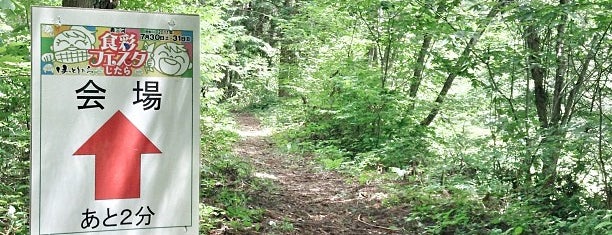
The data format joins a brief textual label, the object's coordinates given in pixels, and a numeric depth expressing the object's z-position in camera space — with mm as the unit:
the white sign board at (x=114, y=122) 2234
